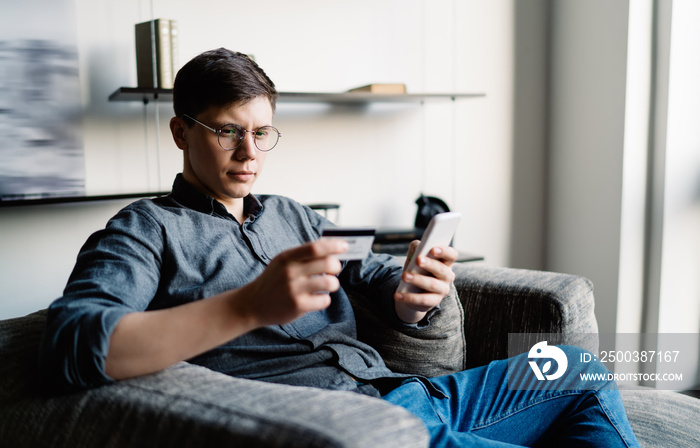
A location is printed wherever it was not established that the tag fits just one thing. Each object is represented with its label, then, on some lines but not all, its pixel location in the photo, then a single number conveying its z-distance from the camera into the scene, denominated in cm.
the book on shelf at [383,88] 227
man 87
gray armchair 71
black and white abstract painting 185
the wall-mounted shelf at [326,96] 191
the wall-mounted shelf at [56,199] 177
